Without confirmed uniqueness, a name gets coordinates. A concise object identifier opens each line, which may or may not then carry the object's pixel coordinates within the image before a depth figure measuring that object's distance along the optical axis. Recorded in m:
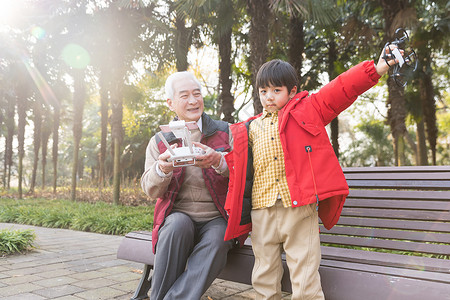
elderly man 2.17
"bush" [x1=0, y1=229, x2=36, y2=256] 4.43
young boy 1.96
